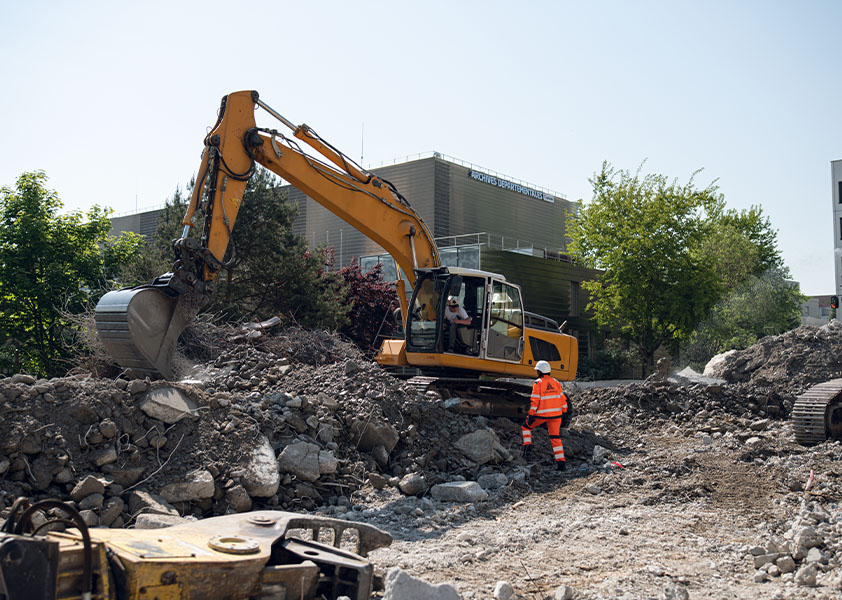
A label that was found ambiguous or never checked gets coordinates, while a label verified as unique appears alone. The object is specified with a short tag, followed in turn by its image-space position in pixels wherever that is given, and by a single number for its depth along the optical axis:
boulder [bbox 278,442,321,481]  8.24
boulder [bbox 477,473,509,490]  9.16
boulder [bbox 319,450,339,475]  8.39
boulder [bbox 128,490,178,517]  6.89
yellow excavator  9.38
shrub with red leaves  22.09
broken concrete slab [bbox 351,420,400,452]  9.41
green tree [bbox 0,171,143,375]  18.41
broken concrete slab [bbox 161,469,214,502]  7.30
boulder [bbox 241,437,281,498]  7.71
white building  36.75
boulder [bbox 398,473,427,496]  8.62
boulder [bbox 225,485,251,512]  7.50
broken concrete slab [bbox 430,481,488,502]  8.41
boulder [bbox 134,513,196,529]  5.91
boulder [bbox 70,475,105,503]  6.75
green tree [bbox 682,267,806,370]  30.55
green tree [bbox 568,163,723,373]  28.84
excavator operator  11.55
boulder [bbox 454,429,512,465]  9.95
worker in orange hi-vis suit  10.55
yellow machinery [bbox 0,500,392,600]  3.06
